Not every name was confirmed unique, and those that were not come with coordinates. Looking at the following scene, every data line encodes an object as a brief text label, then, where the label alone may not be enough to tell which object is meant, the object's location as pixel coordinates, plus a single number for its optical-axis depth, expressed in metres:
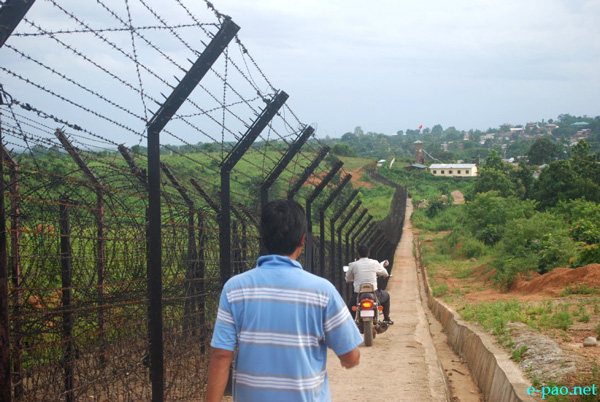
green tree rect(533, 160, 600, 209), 39.12
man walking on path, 3.07
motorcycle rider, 10.68
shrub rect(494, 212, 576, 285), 17.80
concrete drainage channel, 6.04
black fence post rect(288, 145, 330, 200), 9.33
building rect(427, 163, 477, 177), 113.75
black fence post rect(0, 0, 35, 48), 3.61
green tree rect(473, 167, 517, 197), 54.44
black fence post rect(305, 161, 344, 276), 10.80
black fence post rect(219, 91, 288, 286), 7.10
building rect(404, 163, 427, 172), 104.20
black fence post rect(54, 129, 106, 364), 5.11
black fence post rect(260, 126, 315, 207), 8.38
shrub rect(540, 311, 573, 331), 8.84
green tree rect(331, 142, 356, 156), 59.22
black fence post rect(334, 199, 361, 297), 14.99
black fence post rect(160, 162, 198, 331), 6.38
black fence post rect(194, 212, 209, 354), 6.84
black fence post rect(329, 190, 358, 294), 14.02
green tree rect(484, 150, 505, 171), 68.25
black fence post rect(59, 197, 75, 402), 4.59
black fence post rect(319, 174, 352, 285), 11.93
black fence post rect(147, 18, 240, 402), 5.29
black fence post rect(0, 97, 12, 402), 3.53
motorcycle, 10.25
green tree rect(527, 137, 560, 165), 94.44
